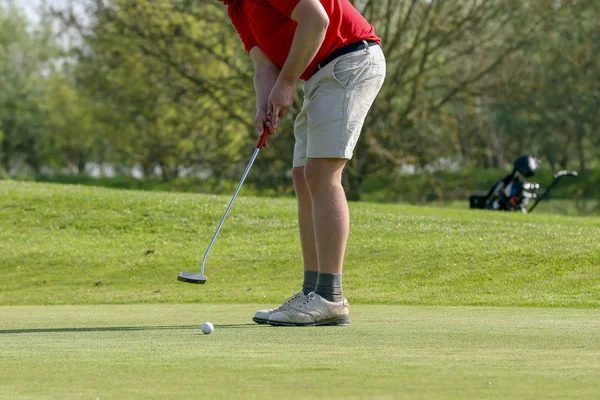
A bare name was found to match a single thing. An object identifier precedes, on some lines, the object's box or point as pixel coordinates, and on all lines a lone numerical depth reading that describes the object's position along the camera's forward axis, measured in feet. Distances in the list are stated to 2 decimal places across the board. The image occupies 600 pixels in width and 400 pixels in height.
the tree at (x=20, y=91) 473.26
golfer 34.94
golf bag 123.75
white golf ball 31.40
